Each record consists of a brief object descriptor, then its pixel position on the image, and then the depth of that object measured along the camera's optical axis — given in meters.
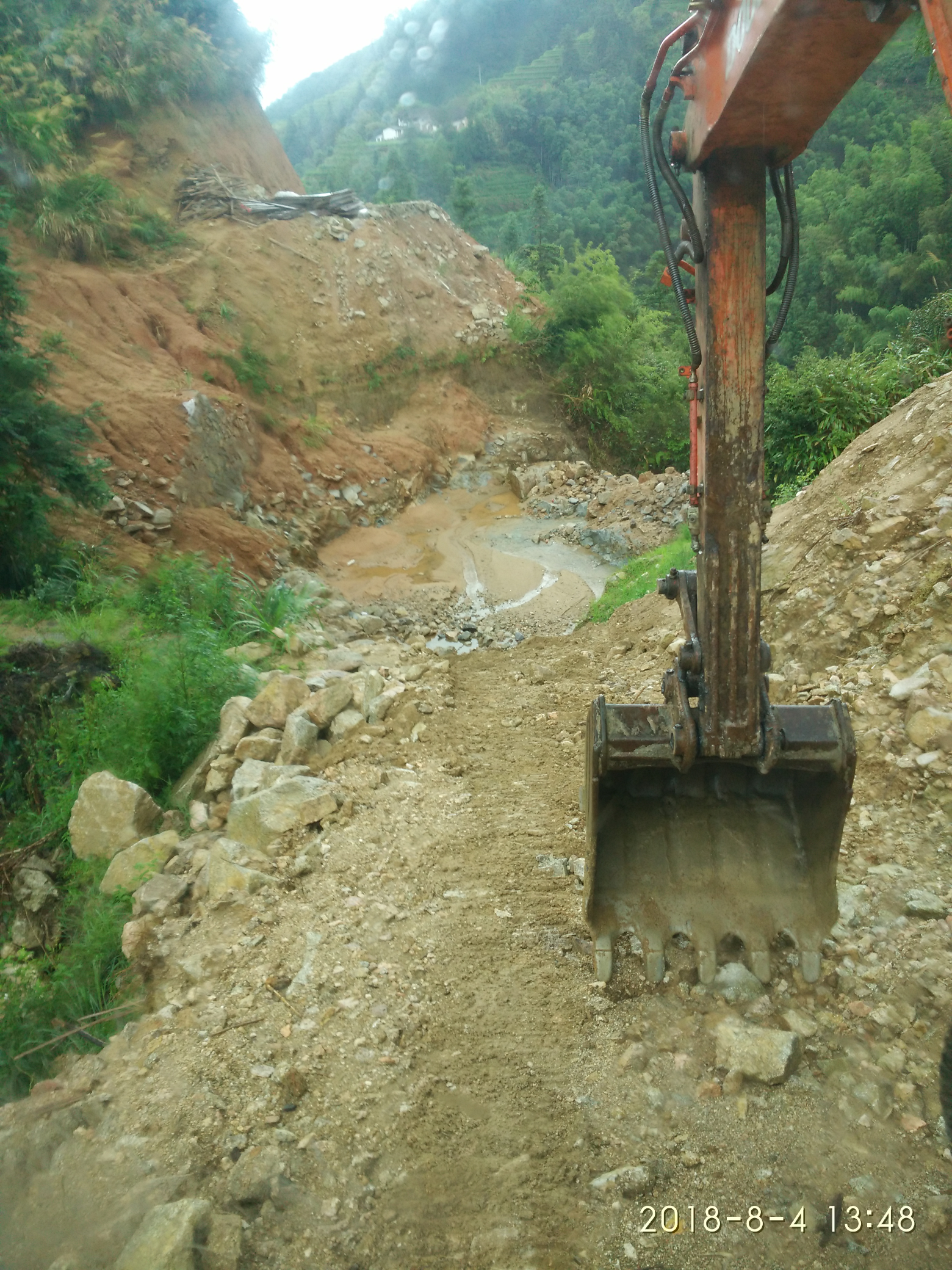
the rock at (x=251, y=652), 6.19
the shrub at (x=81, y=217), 11.82
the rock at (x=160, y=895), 3.70
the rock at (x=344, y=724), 4.77
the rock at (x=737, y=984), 2.72
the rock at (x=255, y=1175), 2.25
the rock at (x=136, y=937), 3.52
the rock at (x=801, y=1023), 2.59
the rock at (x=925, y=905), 2.92
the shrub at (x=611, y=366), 15.23
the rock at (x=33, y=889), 4.66
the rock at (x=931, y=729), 3.55
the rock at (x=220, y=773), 4.57
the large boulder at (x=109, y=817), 4.45
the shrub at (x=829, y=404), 8.16
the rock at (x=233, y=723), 4.82
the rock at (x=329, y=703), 4.85
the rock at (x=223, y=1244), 2.05
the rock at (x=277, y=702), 4.91
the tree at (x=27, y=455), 6.87
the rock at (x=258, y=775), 4.31
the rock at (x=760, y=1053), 2.45
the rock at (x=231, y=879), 3.60
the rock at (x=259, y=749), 4.67
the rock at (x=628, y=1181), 2.21
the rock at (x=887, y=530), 4.67
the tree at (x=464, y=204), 28.92
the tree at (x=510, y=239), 31.84
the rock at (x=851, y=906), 2.90
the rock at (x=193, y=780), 4.71
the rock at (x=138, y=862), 4.07
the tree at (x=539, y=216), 31.98
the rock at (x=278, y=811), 3.96
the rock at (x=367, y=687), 5.06
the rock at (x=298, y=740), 4.56
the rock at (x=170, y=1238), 2.00
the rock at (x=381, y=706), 5.03
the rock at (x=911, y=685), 3.86
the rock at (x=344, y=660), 6.16
